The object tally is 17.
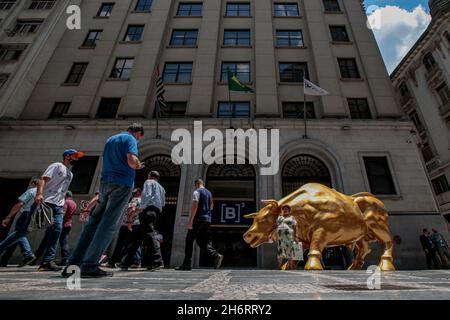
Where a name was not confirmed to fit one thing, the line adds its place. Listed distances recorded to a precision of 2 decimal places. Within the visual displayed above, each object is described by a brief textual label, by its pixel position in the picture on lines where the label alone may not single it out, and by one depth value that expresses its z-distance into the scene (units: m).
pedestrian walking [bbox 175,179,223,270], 5.38
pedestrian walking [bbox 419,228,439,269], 10.15
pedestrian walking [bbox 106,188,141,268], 6.28
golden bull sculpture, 6.30
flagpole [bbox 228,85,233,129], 13.14
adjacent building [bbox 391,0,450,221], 23.94
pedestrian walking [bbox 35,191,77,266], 6.59
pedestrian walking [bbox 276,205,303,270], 6.56
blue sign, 12.20
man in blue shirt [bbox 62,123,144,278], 2.97
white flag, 12.06
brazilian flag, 12.82
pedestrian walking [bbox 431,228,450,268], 9.96
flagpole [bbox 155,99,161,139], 12.96
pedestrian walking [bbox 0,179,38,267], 4.82
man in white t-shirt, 4.67
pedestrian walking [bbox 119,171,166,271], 4.95
